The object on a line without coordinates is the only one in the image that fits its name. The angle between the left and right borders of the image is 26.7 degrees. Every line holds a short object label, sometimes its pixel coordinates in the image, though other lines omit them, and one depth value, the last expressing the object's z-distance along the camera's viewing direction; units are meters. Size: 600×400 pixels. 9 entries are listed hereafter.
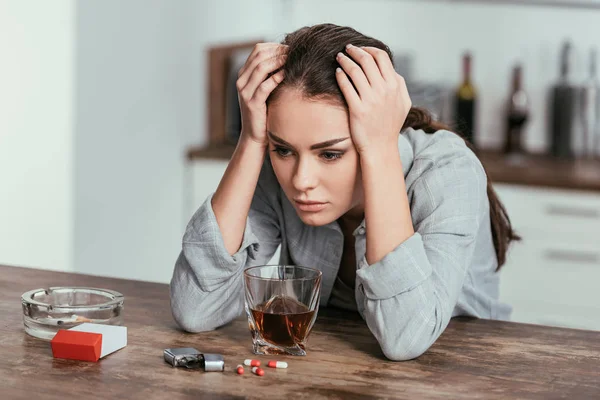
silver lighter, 1.34
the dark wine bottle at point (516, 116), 3.19
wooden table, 1.29
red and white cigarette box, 1.37
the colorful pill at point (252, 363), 1.35
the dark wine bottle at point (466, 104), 3.24
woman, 1.45
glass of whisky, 1.40
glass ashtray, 1.46
